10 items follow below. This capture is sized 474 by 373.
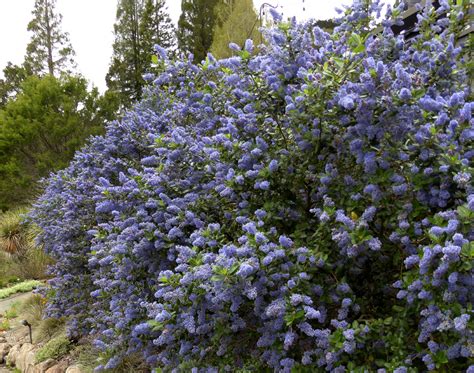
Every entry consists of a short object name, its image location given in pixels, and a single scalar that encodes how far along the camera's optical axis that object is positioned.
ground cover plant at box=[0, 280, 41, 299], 8.80
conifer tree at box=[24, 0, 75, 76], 27.34
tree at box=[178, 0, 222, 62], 22.86
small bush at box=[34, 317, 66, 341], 5.71
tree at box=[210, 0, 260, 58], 15.76
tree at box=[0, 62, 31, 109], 29.45
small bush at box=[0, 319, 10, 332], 6.84
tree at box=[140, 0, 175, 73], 24.46
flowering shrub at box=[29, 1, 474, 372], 2.04
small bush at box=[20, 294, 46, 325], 6.40
